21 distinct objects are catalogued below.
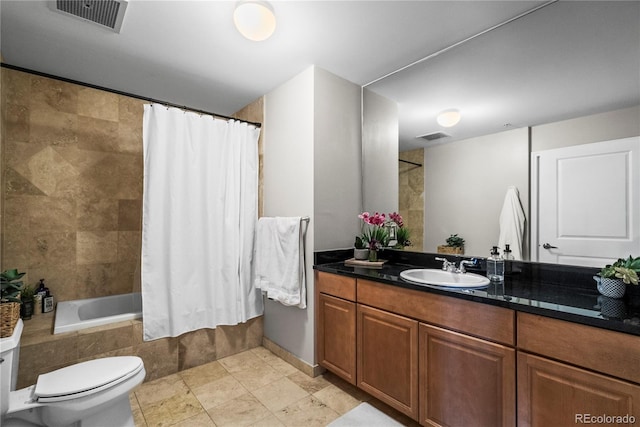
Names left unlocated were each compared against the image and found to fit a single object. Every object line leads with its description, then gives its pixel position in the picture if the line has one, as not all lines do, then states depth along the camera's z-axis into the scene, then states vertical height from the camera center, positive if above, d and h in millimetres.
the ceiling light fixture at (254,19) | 1507 +1025
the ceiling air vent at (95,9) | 1562 +1118
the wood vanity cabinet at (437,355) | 1265 -697
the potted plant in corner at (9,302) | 1334 -417
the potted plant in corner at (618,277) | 1202 -255
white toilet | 1292 -823
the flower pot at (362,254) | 2266 -298
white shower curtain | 2084 -51
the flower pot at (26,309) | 2109 -683
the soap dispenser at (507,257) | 1711 -241
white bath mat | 1675 -1184
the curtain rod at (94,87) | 1729 +823
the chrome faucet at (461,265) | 1789 -306
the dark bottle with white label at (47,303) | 2238 -679
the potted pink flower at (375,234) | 2227 -148
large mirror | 1441 +614
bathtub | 1964 -743
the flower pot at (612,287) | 1236 -304
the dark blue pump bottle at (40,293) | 2207 -596
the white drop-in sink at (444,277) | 1493 -359
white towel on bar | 2172 -353
